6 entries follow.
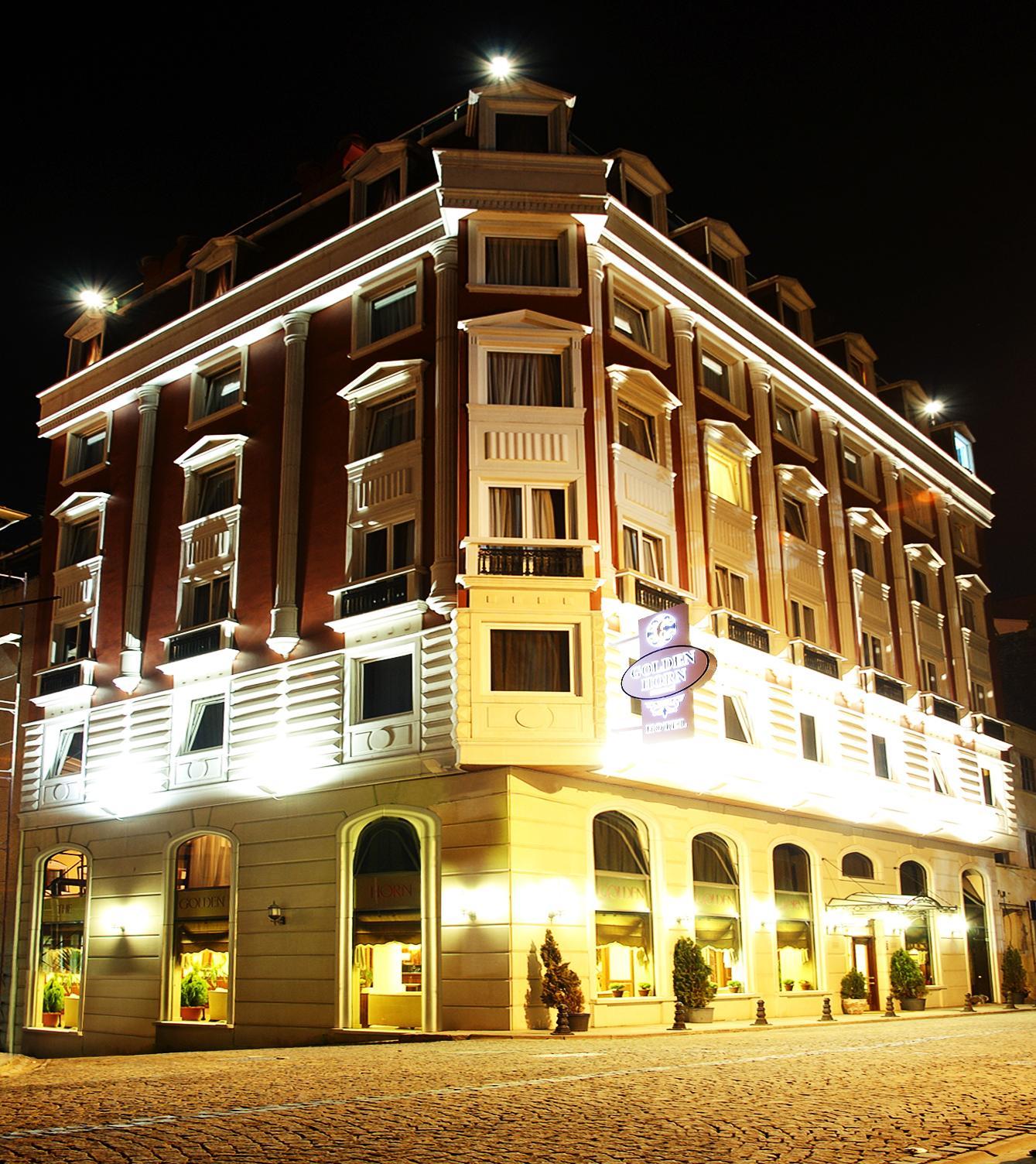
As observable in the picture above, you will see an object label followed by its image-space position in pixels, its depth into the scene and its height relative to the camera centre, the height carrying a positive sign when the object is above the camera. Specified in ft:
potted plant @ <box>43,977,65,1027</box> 108.88 -4.95
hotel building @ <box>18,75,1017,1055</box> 86.99 +23.69
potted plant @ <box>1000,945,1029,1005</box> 133.08 -4.91
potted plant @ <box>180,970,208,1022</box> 97.71 -4.23
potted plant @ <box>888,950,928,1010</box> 113.70 -4.31
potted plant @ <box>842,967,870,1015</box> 107.86 -5.20
